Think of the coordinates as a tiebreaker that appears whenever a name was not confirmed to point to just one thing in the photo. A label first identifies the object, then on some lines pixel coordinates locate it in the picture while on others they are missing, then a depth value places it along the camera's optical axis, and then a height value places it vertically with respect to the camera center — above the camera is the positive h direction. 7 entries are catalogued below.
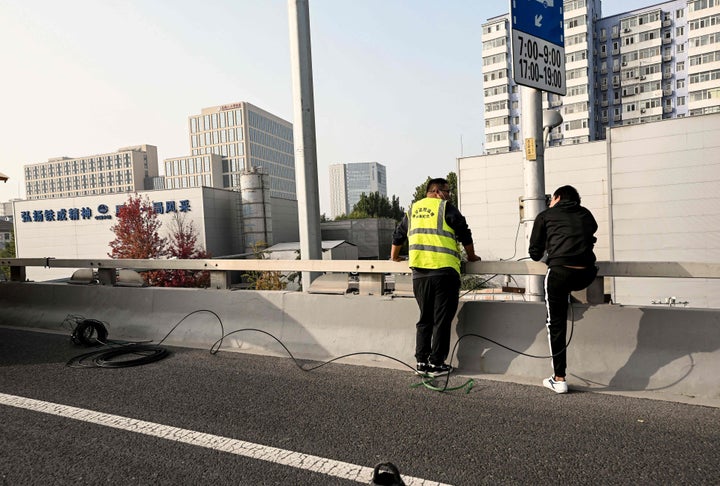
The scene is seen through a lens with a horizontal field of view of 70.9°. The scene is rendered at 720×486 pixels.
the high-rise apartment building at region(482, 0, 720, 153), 82.50 +25.51
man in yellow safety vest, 4.76 -0.47
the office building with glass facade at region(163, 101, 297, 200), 134.00 +23.07
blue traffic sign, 5.32 +2.17
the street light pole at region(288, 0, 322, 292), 6.78 +1.46
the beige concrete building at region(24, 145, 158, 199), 157.75 +21.10
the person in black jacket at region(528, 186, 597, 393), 4.28 -0.39
